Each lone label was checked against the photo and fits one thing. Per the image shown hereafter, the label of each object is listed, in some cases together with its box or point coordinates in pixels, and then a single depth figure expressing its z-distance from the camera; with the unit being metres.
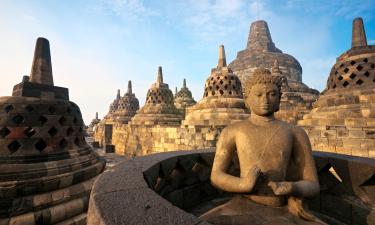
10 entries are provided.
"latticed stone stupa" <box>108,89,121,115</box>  32.71
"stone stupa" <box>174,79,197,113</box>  27.01
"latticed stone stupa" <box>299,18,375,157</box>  5.25
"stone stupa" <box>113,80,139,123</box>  21.10
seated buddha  1.71
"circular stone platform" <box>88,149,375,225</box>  1.17
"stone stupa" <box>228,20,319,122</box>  13.05
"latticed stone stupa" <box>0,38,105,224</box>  2.93
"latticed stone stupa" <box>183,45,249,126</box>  9.73
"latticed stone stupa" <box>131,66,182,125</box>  13.99
